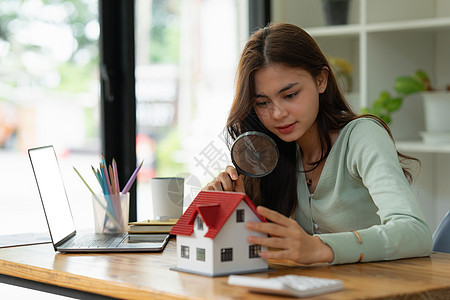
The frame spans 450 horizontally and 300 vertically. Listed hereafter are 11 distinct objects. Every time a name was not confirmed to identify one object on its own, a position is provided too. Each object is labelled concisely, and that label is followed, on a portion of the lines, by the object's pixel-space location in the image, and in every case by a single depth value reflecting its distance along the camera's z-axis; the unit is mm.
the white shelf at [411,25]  2799
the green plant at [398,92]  2889
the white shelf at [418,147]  2766
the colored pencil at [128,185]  1834
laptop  1597
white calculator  1099
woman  1384
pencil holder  1817
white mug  1926
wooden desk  1150
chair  1812
